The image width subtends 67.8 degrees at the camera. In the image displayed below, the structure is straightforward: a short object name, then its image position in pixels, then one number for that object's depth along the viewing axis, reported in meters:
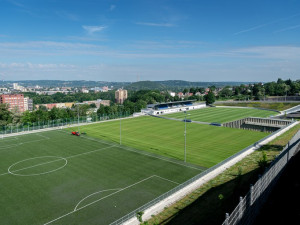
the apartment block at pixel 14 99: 158.88
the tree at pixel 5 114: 63.99
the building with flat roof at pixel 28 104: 179.80
